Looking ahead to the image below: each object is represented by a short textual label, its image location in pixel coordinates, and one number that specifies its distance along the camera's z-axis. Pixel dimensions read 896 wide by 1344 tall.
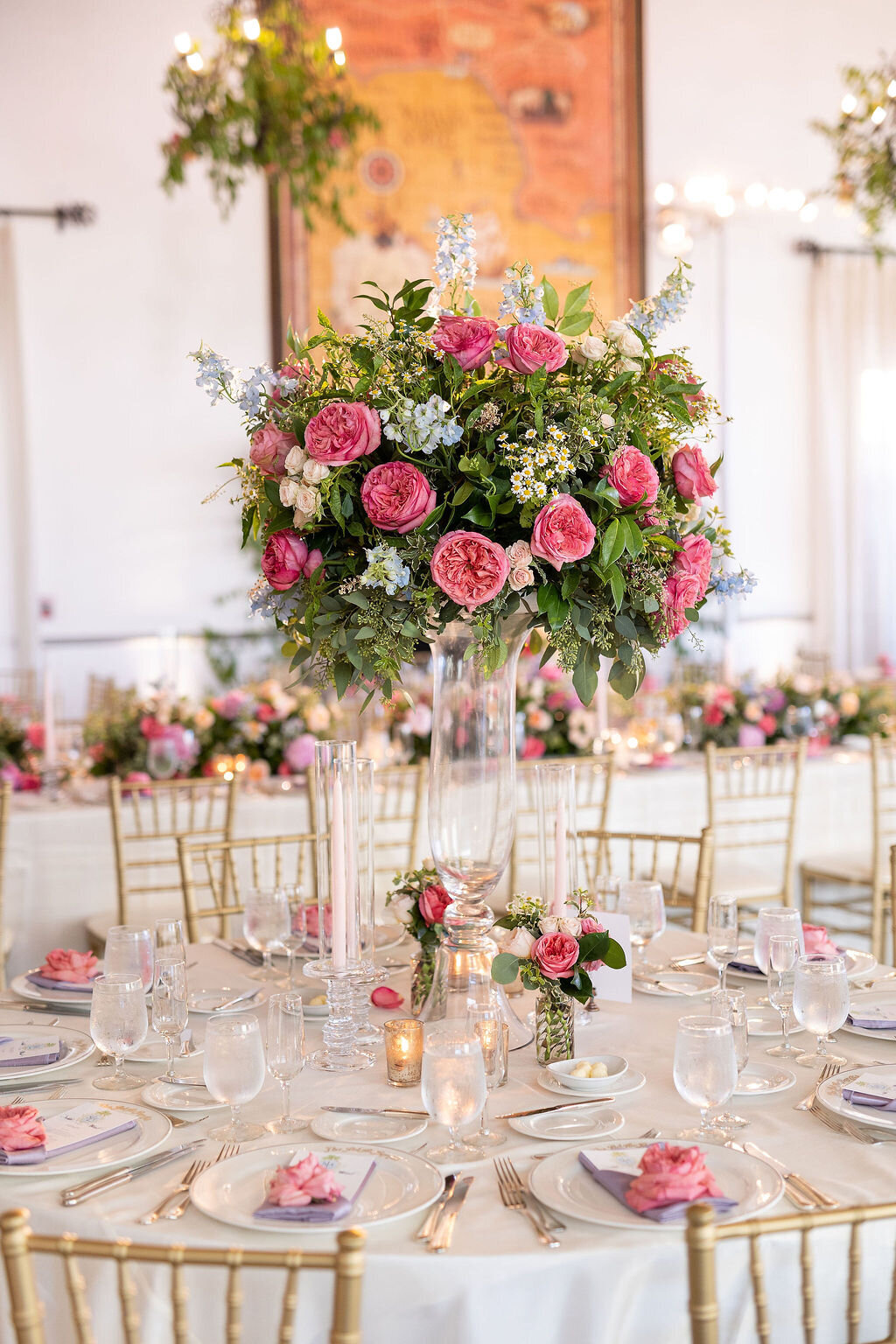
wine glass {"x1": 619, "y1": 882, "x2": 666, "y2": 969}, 2.20
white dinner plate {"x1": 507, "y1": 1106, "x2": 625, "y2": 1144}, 1.54
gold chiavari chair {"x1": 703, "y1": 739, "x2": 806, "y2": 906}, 3.87
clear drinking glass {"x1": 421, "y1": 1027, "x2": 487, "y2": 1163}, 1.40
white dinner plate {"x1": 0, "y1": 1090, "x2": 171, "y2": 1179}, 1.44
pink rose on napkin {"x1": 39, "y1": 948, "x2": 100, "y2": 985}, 2.15
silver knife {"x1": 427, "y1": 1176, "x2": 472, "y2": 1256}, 1.27
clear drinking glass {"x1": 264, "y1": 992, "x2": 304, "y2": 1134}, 1.57
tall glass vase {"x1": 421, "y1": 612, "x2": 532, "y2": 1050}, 1.83
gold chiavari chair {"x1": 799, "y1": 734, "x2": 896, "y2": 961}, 3.95
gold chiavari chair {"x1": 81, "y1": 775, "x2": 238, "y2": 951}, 3.31
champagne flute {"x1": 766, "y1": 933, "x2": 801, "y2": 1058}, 1.83
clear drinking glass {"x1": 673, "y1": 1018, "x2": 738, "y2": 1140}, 1.45
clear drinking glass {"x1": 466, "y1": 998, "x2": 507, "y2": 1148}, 1.64
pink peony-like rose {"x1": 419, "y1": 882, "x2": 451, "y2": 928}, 1.97
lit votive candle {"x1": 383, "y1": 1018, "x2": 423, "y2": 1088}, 1.74
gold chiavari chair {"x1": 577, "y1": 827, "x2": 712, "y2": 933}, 2.70
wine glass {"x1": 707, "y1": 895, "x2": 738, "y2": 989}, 2.05
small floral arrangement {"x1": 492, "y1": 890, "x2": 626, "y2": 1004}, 1.74
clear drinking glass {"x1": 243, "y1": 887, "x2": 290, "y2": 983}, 2.18
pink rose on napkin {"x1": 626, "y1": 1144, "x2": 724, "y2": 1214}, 1.31
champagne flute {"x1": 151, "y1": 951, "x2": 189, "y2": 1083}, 1.73
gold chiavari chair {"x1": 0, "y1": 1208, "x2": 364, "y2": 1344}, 1.04
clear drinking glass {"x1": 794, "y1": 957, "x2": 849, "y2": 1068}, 1.68
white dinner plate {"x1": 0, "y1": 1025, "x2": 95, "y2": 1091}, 1.78
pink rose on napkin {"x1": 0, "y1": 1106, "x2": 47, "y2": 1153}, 1.47
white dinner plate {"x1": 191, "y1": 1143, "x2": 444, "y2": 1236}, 1.31
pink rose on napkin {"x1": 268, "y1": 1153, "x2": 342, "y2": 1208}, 1.33
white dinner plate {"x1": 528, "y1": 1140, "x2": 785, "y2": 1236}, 1.31
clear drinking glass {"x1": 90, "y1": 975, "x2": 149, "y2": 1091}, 1.65
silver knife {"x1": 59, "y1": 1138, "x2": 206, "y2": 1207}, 1.39
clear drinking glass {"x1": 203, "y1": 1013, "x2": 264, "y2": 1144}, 1.48
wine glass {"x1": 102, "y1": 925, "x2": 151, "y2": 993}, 1.88
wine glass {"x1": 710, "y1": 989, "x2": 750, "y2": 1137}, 1.56
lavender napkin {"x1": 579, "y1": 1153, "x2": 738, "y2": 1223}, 1.30
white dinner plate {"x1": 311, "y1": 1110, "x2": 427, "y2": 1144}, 1.55
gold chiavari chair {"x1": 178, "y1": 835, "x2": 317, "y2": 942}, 2.70
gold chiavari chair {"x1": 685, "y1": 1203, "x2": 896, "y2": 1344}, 1.06
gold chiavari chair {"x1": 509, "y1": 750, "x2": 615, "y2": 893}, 3.76
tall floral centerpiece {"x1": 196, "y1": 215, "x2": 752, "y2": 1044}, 1.72
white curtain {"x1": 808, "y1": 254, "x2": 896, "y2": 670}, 8.88
